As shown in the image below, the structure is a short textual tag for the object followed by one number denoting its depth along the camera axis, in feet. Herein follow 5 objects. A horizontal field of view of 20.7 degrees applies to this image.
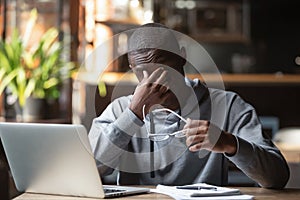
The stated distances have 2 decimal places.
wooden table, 6.91
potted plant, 12.76
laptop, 6.66
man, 7.26
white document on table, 6.74
